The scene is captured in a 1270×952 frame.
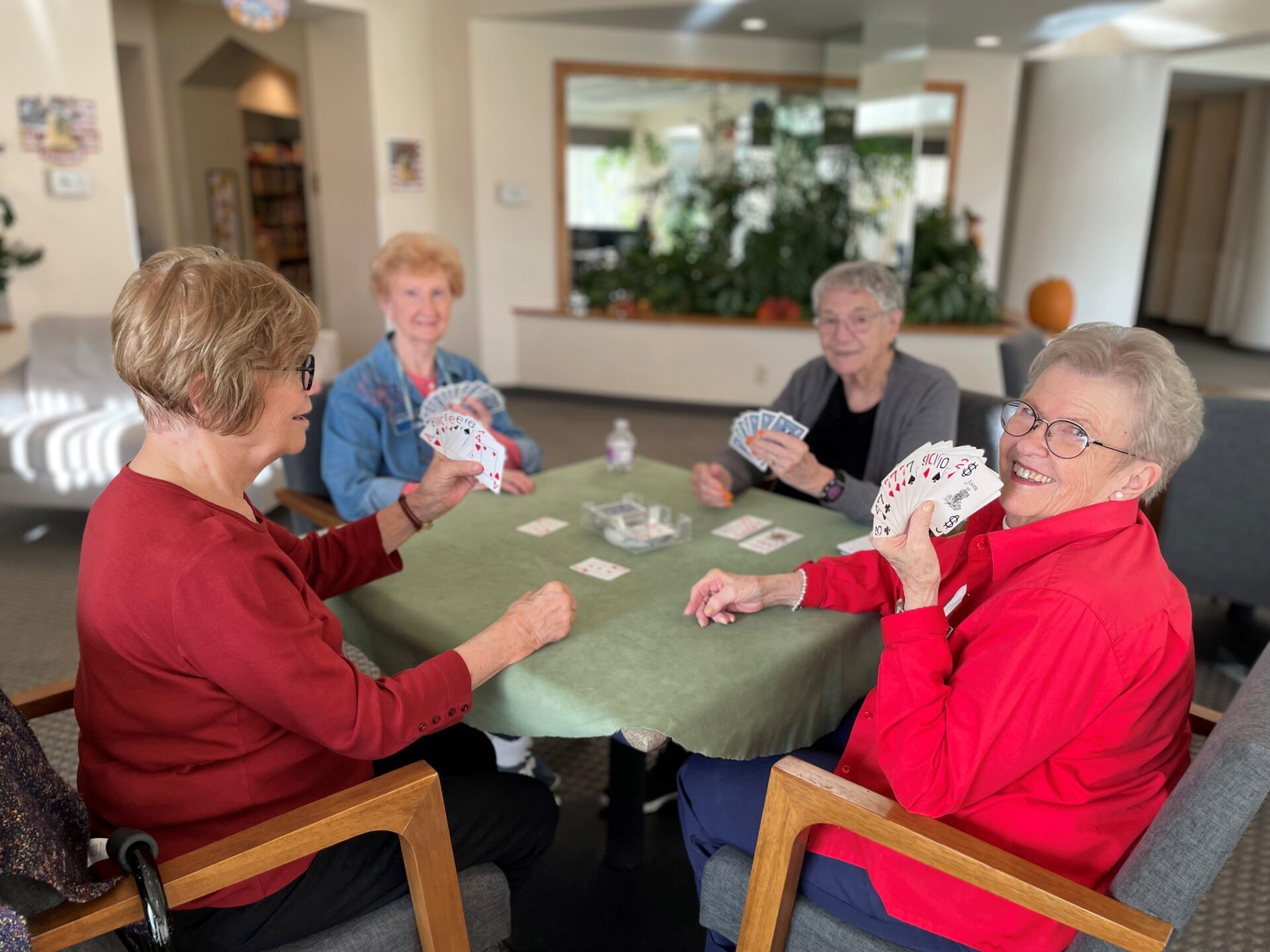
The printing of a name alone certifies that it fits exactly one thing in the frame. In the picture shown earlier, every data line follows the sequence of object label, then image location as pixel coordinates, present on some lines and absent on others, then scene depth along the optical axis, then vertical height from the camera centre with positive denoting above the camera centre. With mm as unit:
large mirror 6809 +415
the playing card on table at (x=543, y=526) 2035 -653
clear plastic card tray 1943 -631
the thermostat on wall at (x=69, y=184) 5215 +263
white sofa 4000 -879
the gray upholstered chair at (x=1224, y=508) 2883 -860
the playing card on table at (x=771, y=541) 1960 -659
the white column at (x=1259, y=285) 9188 -401
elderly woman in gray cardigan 2324 -418
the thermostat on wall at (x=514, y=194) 6922 +312
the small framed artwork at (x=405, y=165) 6590 +500
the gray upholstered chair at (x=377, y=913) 1018 -772
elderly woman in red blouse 1121 -535
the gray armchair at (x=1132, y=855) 1051 -746
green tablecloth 1377 -674
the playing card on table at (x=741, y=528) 2045 -657
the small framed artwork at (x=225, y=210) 8617 +210
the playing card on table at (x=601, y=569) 1796 -660
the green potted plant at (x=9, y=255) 4910 -140
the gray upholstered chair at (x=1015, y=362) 3910 -517
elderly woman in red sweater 1131 -513
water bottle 2420 -570
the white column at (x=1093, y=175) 8000 +611
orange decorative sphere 6645 -456
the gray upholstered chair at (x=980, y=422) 2752 -551
